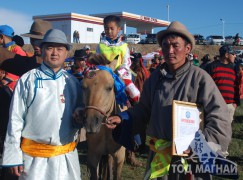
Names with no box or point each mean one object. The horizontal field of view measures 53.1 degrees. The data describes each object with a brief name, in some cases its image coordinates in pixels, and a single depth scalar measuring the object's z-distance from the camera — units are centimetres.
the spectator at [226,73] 562
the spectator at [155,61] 1061
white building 3238
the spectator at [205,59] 1080
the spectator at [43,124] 218
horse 249
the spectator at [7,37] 348
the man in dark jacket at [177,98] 201
